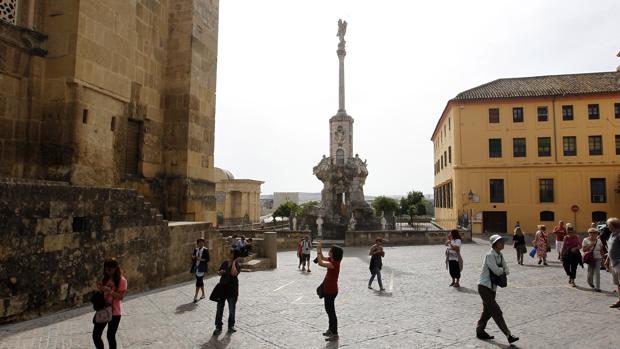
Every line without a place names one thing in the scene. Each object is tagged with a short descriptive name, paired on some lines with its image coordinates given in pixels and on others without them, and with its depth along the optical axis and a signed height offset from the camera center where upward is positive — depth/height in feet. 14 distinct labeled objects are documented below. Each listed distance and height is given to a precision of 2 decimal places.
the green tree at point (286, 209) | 193.61 +0.11
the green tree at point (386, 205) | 210.18 +2.99
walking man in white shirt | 49.14 -5.02
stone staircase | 48.83 -6.59
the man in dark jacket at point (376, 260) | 35.09 -4.21
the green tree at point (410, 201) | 208.64 +5.26
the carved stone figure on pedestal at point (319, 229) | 103.86 -4.89
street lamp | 102.84 +3.40
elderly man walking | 26.04 -2.19
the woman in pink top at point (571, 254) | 35.06 -3.40
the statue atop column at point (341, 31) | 156.76 +69.09
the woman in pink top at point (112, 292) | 16.02 -3.36
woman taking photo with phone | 20.92 -3.90
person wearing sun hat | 19.89 -3.68
